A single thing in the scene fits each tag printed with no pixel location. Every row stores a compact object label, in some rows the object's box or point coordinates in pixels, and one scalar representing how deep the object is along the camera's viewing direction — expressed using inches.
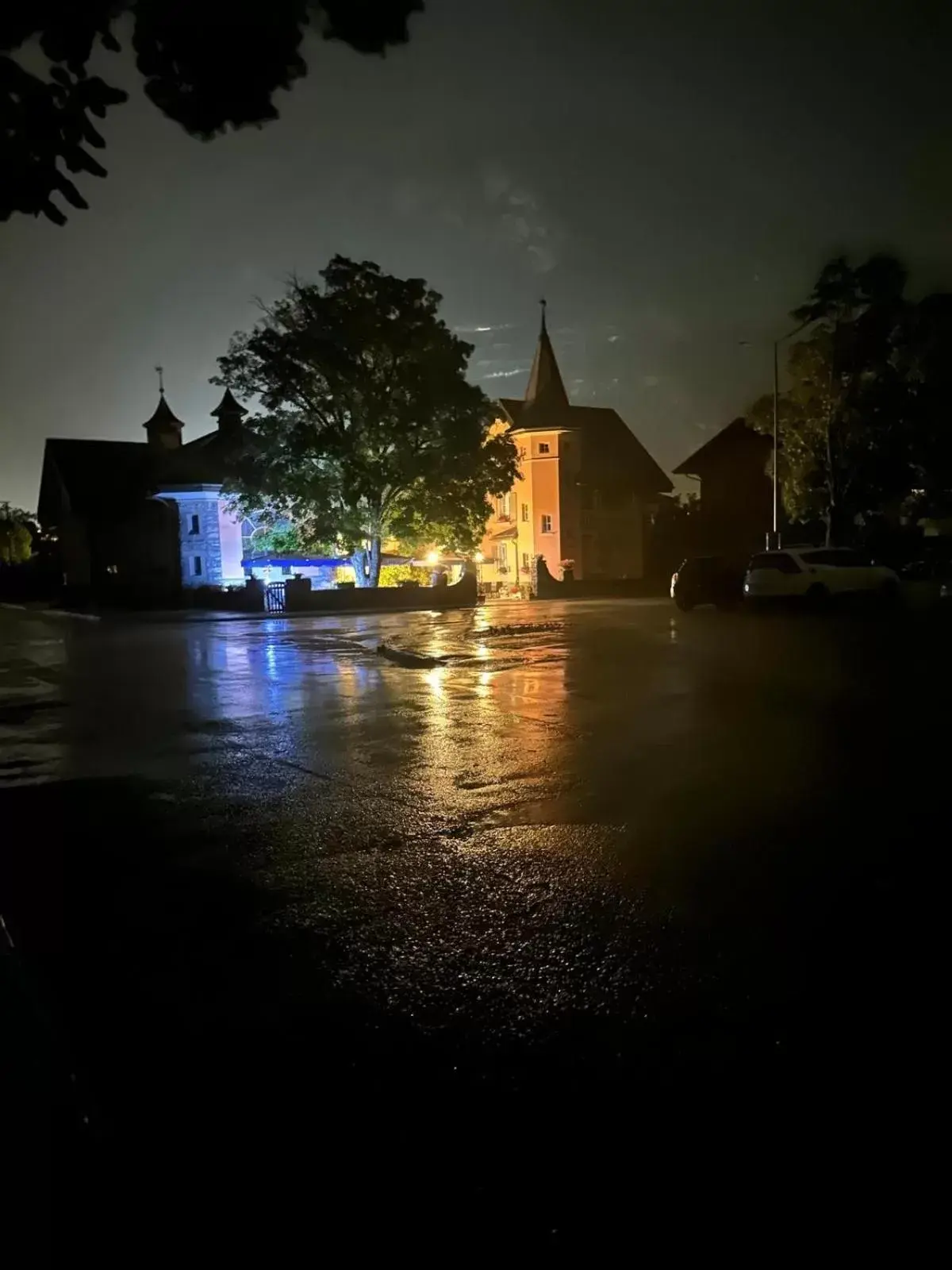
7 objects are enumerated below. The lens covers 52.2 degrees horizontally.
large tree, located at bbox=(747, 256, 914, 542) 1427.2
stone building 2027.6
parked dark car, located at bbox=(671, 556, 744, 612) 1243.2
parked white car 1105.4
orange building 2250.2
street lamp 1417.7
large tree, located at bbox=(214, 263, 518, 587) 1667.1
